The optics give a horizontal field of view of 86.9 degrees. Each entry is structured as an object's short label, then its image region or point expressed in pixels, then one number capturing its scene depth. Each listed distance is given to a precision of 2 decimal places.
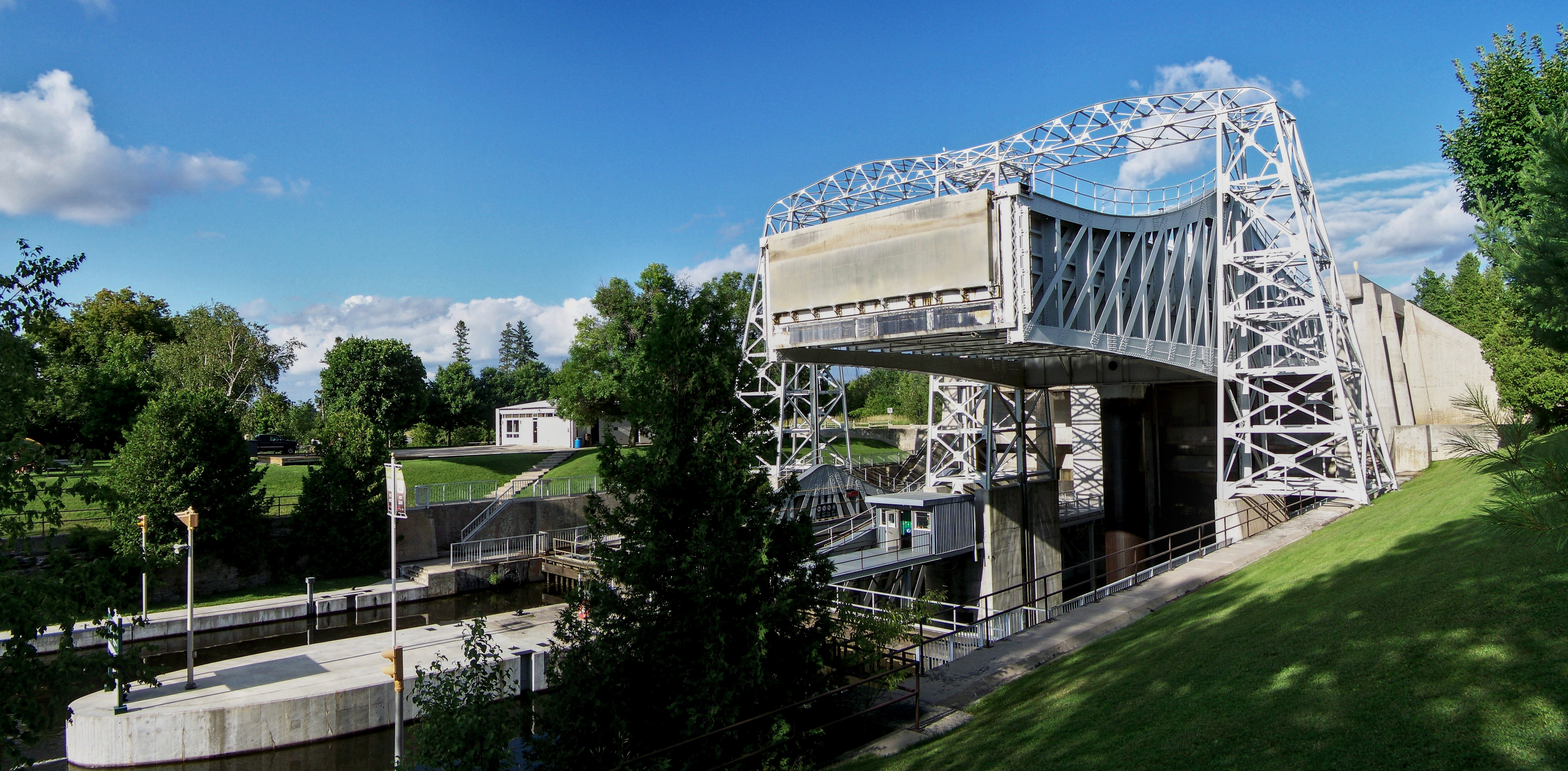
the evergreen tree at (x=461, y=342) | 121.12
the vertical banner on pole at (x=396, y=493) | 21.86
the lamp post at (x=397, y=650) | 13.41
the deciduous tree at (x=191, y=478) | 27.73
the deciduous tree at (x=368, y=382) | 54.81
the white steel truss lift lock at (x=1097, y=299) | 18.64
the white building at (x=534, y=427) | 61.38
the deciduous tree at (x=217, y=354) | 51.16
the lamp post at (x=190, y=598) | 18.80
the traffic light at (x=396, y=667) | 13.20
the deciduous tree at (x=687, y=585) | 9.92
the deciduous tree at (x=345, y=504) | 32.00
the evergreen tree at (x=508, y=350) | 132.50
